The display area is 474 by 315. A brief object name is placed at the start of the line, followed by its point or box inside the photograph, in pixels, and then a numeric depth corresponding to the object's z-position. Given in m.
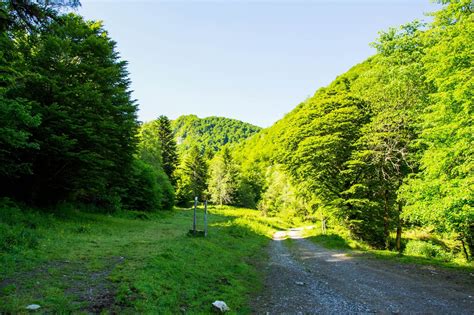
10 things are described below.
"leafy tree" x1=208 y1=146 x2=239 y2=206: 67.50
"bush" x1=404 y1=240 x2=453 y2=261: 16.66
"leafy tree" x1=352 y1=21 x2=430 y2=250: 16.16
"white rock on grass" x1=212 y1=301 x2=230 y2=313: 7.06
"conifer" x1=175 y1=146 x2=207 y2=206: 64.81
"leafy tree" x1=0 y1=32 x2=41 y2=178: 9.74
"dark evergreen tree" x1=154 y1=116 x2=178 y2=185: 60.03
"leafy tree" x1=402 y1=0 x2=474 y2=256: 10.21
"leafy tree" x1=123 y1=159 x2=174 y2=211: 32.59
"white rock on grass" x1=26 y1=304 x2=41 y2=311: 5.34
